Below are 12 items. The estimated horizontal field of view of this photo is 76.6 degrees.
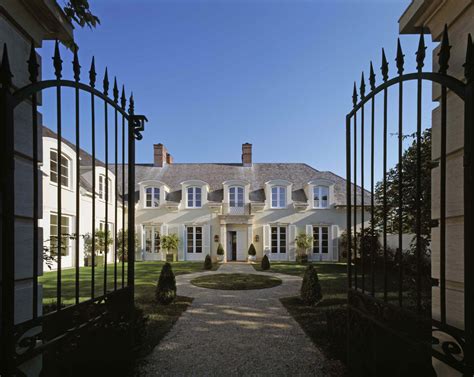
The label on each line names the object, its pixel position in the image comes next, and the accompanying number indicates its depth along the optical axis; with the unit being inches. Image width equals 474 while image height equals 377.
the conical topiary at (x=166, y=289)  281.0
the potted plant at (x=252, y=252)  775.7
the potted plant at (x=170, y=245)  773.9
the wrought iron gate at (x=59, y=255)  62.4
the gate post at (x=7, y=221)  61.6
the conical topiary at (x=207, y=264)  603.5
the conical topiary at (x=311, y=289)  277.9
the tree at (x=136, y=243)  788.6
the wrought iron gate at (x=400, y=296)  58.4
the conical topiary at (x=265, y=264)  592.1
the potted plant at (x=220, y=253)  775.7
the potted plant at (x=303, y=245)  770.2
